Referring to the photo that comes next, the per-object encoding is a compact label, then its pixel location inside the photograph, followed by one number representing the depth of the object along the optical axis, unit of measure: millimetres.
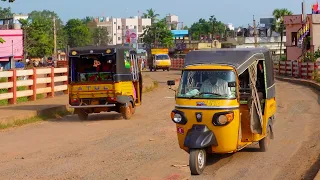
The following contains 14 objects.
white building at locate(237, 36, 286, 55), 94688
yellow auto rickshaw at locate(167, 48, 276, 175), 9820
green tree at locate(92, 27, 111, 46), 138300
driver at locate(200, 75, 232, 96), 10094
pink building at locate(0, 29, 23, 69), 60531
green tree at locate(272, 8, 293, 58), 81525
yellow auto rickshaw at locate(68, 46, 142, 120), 17297
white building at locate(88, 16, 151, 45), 182000
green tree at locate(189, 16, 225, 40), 145000
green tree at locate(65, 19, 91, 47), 121250
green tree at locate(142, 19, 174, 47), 104938
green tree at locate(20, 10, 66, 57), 82250
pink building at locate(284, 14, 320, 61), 58125
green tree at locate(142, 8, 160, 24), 114344
